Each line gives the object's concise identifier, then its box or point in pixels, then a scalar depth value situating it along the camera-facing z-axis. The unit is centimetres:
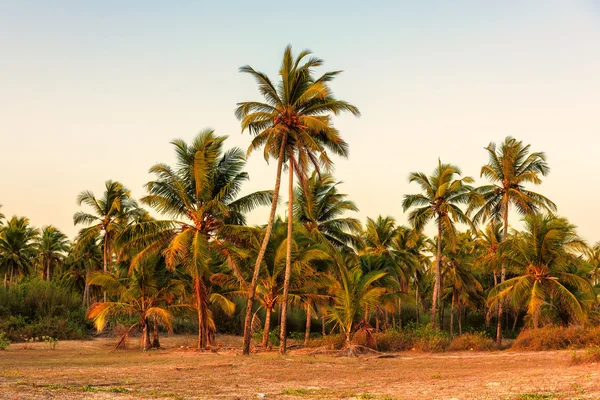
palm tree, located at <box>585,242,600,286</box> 6369
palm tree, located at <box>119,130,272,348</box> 2481
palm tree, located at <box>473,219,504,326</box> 3958
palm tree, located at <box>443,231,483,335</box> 4625
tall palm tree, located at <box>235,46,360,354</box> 2383
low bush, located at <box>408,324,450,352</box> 2800
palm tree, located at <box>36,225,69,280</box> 5612
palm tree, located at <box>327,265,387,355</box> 2633
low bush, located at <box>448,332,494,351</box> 2877
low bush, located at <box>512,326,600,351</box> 2664
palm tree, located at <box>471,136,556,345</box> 3541
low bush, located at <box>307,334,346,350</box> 2770
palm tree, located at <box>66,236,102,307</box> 5370
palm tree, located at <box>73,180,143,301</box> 4097
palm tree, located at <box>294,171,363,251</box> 3288
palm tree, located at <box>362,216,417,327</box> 4362
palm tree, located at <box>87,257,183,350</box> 2686
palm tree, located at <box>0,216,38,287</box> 4897
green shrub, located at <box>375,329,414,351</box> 2836
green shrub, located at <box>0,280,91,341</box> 3206
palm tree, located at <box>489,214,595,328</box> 2917
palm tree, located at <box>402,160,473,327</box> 3438
